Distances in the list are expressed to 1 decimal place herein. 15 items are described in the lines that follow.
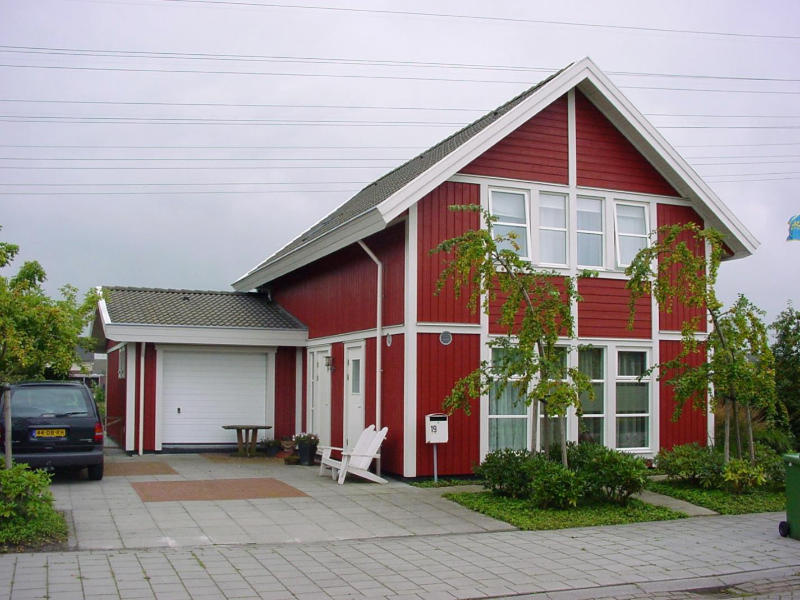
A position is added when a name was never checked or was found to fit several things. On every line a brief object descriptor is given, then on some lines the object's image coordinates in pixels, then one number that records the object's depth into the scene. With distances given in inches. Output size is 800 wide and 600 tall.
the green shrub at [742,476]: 518.0
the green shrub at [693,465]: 533.0
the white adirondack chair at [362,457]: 574.6
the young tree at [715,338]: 517.3
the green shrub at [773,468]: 540.4
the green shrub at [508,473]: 495.8
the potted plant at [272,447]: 772.6
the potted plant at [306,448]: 695.1
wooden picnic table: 746.3
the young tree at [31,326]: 432.5
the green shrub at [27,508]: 368.2
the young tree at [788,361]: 768.9
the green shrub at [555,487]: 467.2
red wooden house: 585.9
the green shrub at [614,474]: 478.3
